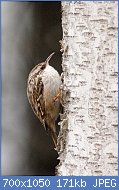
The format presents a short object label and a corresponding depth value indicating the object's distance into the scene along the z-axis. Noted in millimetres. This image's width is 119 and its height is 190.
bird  5809
